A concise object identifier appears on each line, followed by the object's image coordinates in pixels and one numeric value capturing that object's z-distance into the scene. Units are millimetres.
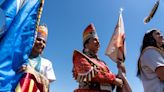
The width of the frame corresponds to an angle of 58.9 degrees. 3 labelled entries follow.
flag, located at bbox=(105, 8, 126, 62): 2511
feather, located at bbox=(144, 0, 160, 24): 2507
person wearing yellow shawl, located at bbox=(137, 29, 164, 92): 1891
